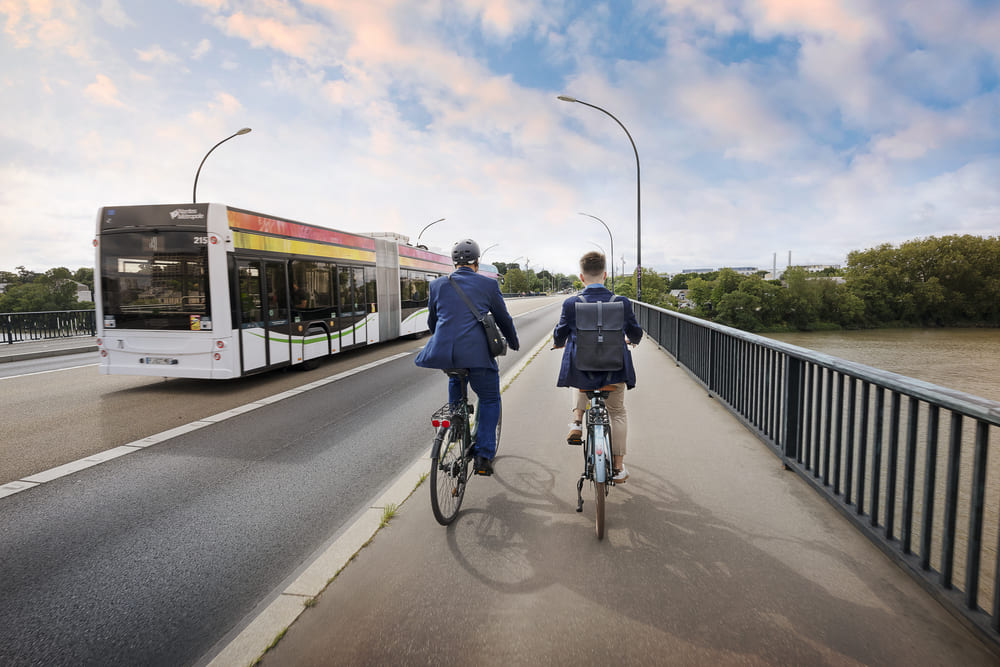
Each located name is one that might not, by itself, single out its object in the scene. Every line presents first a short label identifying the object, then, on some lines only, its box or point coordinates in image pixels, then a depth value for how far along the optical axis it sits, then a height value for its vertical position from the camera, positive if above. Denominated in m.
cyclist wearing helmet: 3.67 -0.32
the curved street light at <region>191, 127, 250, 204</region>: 19.17 +4.92
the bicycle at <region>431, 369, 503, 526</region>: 3.34 -1.09
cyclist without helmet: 3.69 -0.51
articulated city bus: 8.49 +0.00
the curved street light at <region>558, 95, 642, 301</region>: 21.25 +2.09
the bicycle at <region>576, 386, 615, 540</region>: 3.22 -1.01
